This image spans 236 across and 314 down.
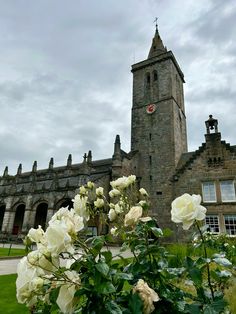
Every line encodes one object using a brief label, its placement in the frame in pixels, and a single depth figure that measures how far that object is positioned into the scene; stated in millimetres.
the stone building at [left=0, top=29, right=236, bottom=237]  22797
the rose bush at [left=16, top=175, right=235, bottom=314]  1419
